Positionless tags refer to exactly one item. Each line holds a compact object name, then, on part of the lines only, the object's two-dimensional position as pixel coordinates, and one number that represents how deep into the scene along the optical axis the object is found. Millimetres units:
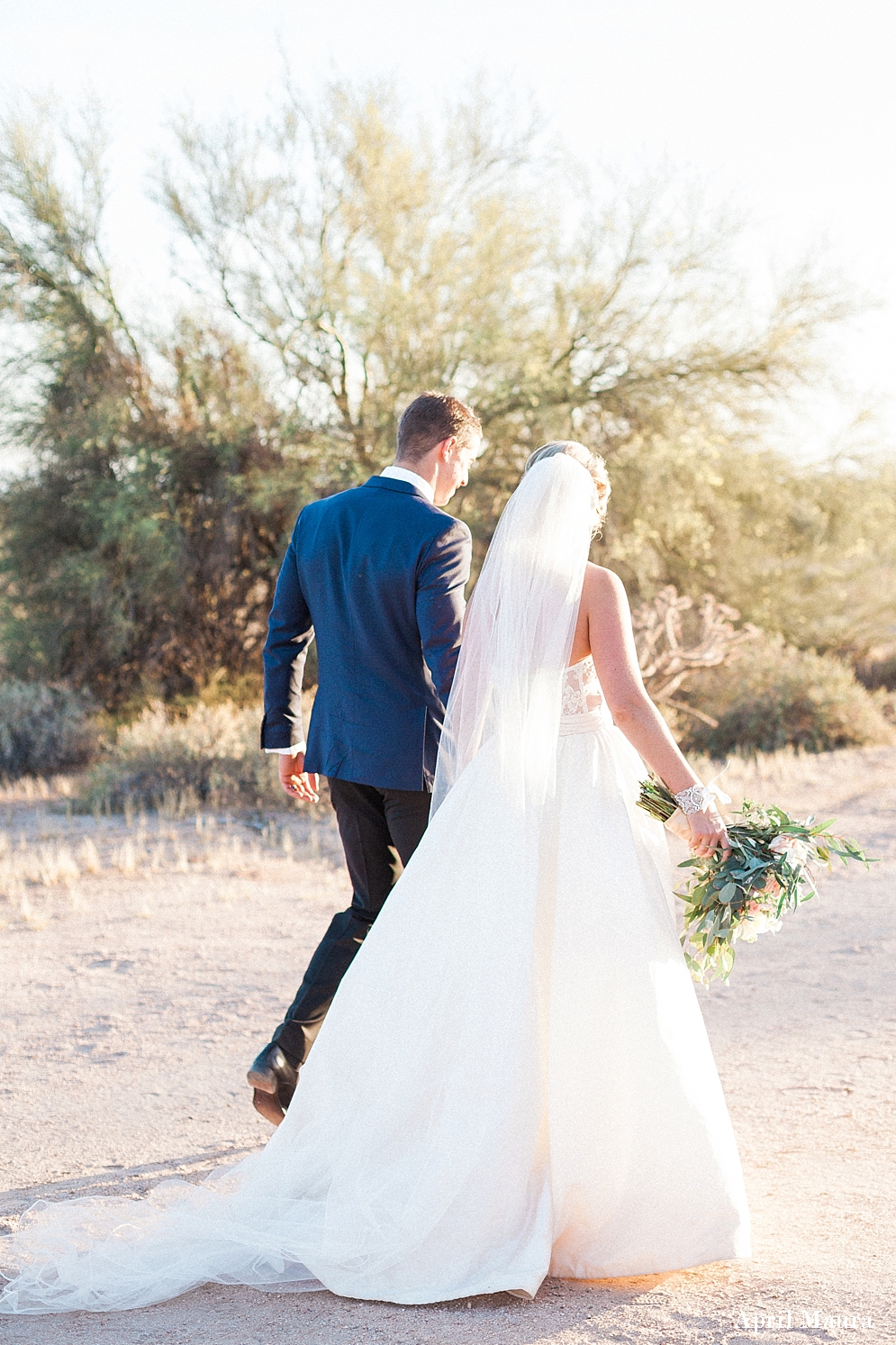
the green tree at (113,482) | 12938
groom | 3252
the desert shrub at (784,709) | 13008
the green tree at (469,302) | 12523
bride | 2510
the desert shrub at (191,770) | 9727
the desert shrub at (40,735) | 12258
